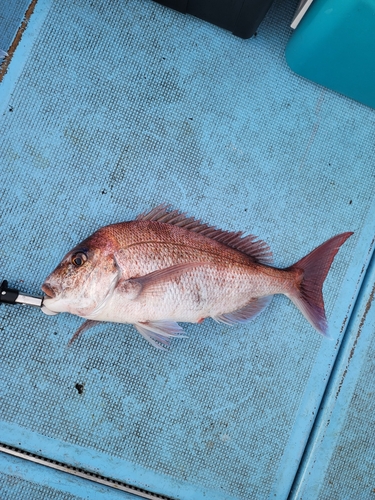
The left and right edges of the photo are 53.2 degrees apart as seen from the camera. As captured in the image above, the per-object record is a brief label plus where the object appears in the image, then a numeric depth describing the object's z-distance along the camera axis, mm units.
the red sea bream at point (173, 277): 487
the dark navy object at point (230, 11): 556
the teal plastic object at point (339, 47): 506
